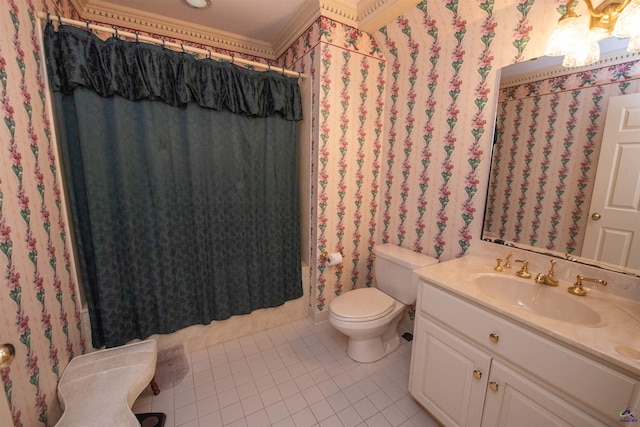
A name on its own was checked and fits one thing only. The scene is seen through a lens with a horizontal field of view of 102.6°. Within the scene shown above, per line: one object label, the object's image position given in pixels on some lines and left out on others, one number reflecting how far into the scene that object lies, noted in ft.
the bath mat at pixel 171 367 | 5.21
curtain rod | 4.16
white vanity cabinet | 2.51
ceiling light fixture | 5.47
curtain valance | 4.30
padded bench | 3.32
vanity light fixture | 3.05
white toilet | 5.35
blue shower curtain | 4.64
